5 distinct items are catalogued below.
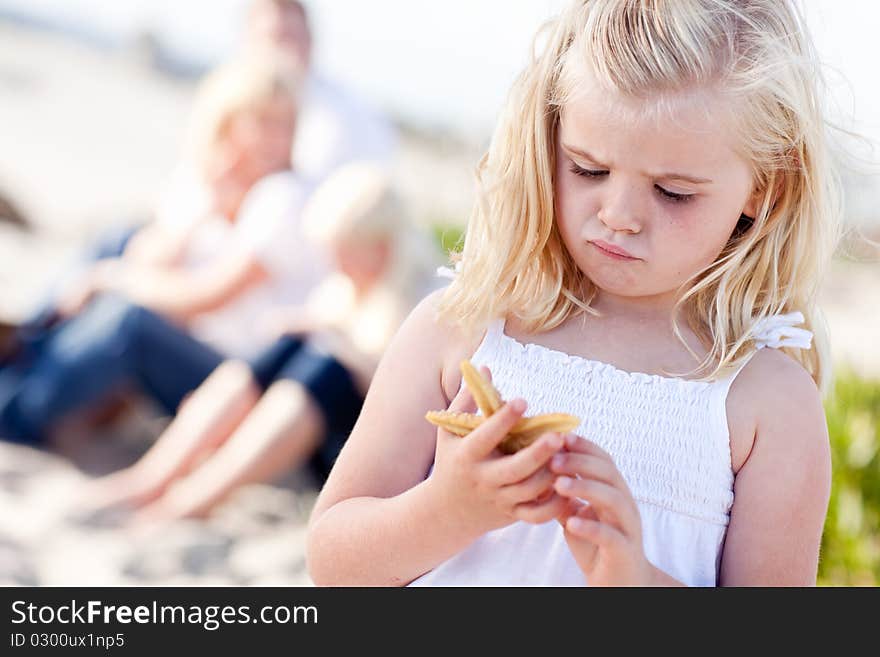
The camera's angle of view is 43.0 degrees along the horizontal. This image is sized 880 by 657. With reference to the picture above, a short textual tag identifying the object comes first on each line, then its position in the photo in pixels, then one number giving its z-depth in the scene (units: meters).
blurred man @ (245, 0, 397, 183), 4.97
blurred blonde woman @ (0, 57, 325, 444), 4.38
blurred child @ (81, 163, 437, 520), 4.03
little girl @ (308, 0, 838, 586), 1.35
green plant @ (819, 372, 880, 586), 3.16
